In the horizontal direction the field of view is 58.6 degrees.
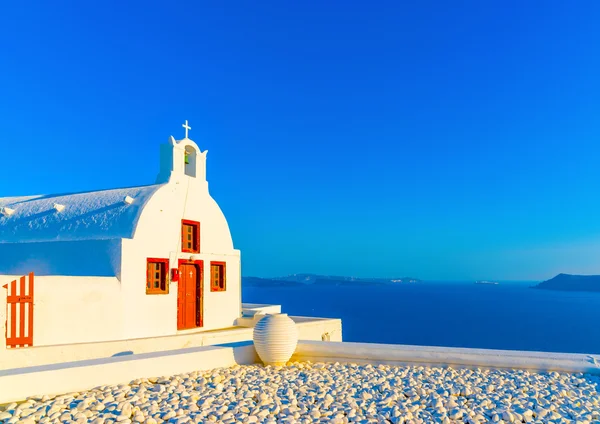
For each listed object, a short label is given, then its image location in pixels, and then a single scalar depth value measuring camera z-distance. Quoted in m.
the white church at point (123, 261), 11.16
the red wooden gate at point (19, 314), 10.20
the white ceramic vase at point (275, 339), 8.70
